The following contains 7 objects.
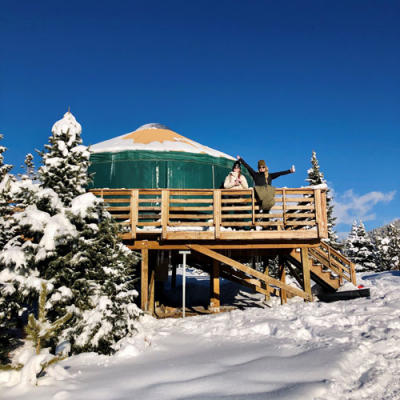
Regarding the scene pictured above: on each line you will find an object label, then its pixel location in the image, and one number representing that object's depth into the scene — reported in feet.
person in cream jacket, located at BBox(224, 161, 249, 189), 30.96
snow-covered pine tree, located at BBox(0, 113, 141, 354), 17.53
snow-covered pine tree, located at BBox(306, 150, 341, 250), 84.68
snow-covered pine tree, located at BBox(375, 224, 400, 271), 113.91
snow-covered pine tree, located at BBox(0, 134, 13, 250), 20.63
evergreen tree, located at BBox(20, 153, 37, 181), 64.46
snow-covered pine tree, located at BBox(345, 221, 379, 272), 91.09
